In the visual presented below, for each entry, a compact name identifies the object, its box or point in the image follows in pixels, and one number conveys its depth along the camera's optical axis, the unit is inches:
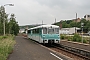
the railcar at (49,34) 492.1
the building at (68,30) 1647.2
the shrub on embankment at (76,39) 603.8
